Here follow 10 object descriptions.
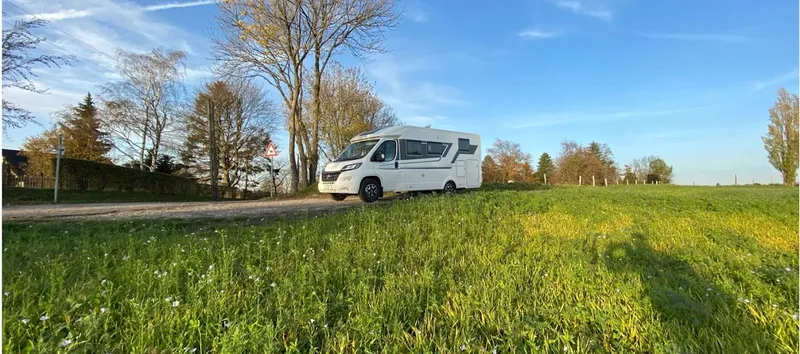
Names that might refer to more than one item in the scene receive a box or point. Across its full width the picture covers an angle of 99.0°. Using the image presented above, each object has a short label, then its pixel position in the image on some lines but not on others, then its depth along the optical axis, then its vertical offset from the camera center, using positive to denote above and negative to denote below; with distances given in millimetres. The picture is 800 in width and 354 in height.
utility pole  17016 +2126
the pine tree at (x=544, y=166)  57925 +4490
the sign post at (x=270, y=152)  15945 +1874
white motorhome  10773 +976
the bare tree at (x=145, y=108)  27266 +6886
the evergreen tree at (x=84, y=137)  26688 +4421
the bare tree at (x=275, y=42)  16703 +7724
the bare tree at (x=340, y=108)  29125 +7189
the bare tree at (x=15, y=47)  13022 +5609
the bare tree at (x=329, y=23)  17484 +8884
